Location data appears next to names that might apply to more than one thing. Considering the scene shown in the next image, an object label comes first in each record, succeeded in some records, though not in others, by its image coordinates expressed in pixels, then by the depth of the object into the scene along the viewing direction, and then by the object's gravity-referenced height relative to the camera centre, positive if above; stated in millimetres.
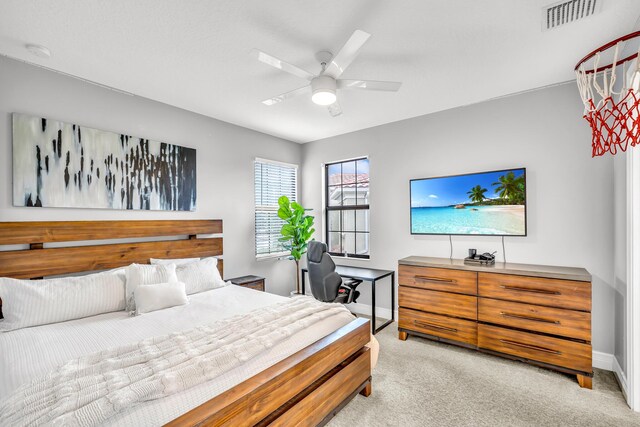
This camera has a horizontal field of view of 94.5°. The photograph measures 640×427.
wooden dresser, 2389 -894
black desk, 3443 -757
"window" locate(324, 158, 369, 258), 4332 +84
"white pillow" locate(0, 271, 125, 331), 1997 -610
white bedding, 1226 -772
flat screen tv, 2998 +91
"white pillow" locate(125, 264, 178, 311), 2420 -539
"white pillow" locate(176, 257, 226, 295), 2844 -615
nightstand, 3533 -827
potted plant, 4191 -195
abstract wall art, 2357 +422
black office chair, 3053 -662
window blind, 4270 +187
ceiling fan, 1890 +978
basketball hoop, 1851 +891
